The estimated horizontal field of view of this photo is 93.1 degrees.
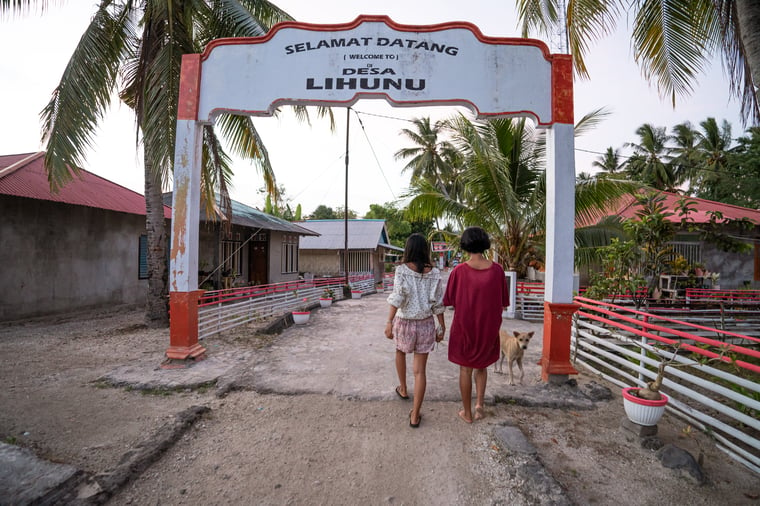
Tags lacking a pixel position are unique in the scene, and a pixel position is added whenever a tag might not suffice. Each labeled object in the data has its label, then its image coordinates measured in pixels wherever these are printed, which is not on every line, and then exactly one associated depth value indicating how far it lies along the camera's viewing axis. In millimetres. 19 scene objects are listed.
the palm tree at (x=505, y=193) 8250
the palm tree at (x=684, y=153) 23938
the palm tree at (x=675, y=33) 4785
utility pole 14844
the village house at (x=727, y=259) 11547
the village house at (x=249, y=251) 11641
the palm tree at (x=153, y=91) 5582
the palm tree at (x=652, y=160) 25344
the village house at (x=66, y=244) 7523
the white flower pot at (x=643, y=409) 2785
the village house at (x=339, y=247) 21359
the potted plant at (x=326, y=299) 11042
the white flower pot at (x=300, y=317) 8023
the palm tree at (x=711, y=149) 20464
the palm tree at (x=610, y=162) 31297
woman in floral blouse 3201
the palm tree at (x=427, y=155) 26000
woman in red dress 3129
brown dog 4086
